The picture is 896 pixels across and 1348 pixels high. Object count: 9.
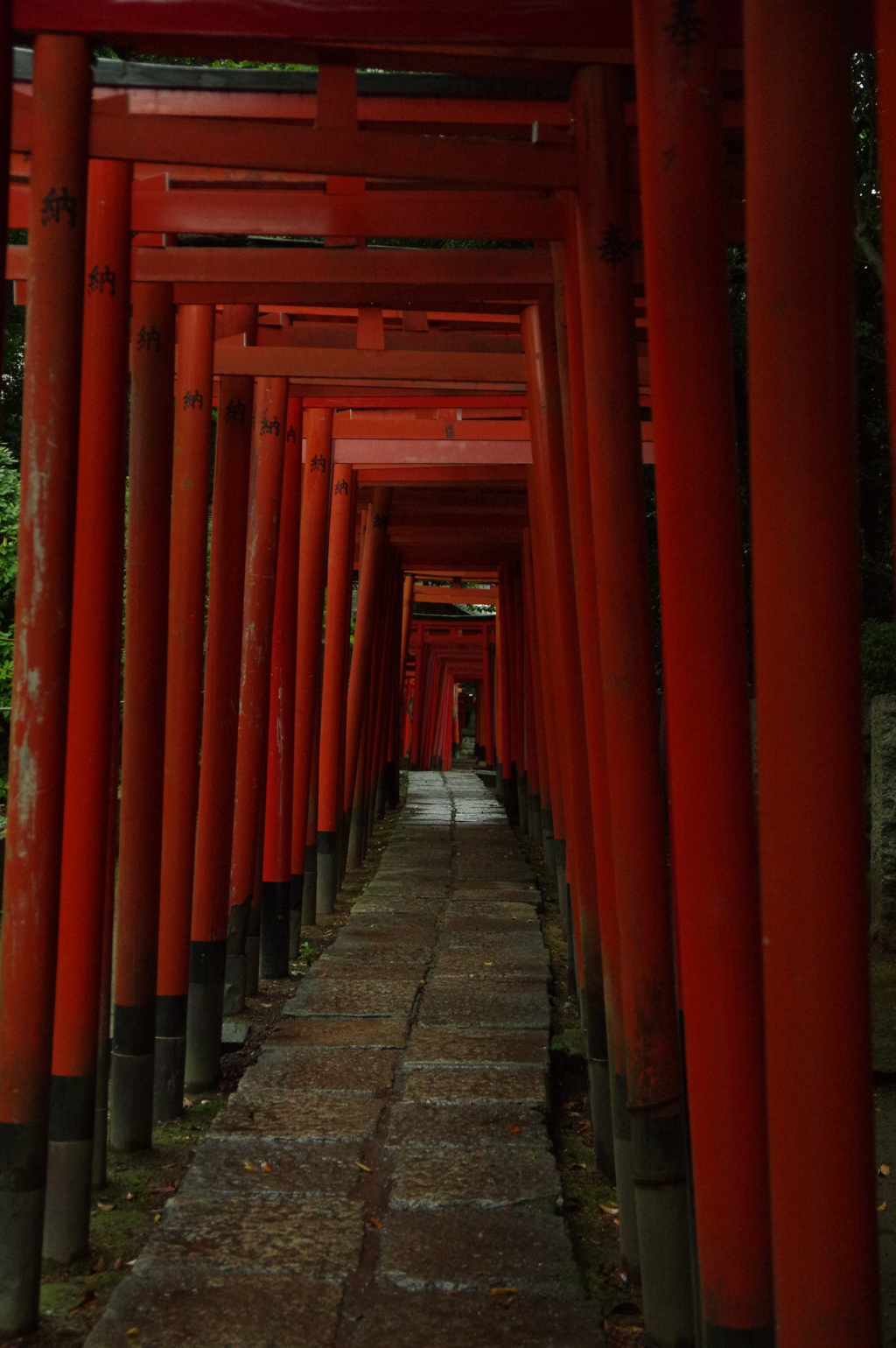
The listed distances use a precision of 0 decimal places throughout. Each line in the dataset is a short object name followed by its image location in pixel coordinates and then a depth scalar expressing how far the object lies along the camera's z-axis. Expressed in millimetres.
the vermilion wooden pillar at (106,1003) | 3793
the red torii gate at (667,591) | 1794
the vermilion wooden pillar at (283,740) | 7137
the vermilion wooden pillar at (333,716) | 9164
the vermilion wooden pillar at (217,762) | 5332
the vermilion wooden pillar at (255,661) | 6359
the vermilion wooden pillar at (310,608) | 7992
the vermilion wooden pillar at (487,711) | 25488
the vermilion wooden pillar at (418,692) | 25969
